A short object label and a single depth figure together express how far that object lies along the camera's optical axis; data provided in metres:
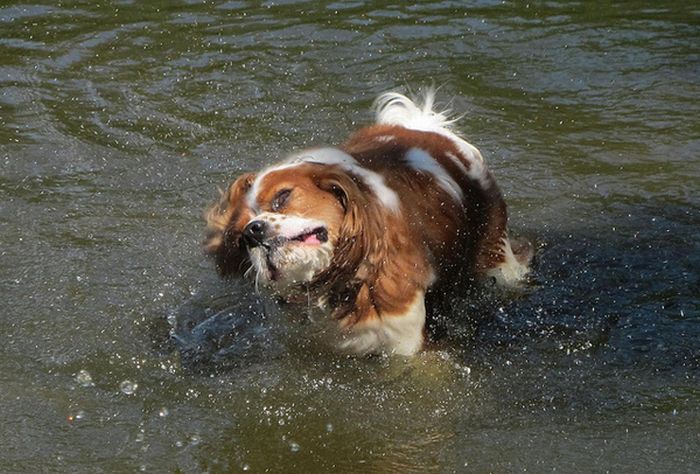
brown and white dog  9.31
